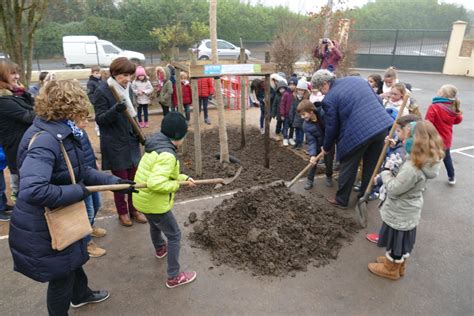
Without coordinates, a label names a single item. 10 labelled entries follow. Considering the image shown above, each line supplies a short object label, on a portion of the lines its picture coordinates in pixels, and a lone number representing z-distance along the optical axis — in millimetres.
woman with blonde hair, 2068
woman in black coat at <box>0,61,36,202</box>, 3713
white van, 19766
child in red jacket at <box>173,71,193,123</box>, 8242
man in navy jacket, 4249
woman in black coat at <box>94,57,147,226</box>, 3674
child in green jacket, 2803
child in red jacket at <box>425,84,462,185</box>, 4906
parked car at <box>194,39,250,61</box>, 21578
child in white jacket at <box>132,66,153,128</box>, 8234
